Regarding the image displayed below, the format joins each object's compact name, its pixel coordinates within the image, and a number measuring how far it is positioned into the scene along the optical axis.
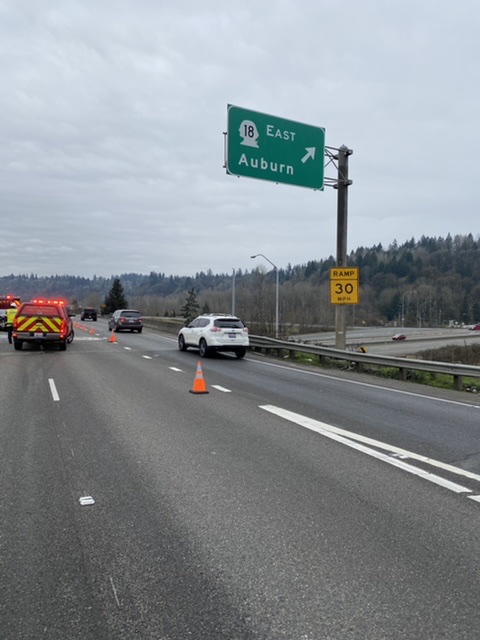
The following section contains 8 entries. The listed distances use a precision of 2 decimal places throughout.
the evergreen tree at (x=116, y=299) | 101.62
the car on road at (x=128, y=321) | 39.28
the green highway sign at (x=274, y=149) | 16.28
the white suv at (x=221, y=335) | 19.72
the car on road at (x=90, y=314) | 69.19
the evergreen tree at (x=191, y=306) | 91.81
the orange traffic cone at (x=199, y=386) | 11.19
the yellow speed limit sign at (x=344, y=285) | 17.83
